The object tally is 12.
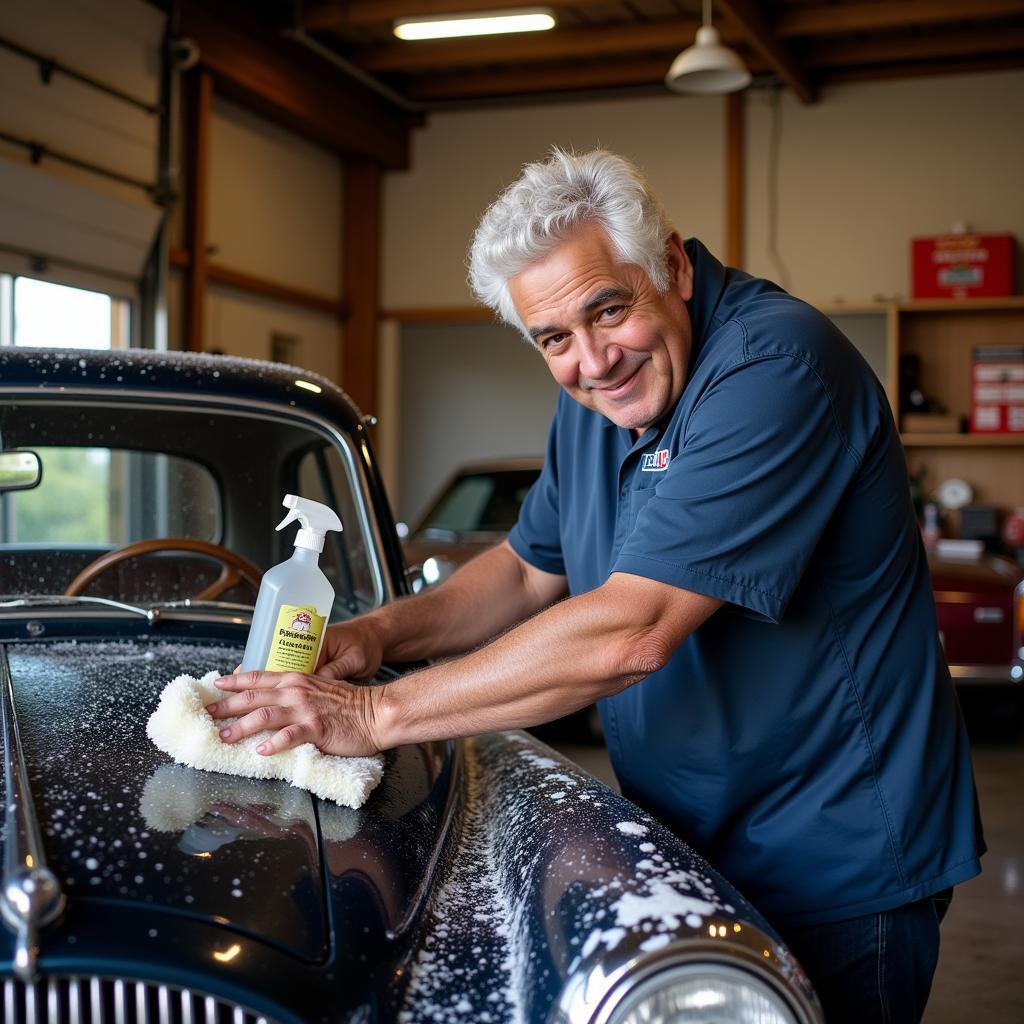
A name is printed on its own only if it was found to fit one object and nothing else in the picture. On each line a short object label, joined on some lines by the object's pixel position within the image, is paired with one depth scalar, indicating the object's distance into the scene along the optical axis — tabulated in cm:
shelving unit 973
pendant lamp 745
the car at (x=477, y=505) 665
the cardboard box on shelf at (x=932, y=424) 952
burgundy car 591
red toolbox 955
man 155
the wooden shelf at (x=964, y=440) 946
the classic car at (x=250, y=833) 118
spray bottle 172
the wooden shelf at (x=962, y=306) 943
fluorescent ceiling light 874
